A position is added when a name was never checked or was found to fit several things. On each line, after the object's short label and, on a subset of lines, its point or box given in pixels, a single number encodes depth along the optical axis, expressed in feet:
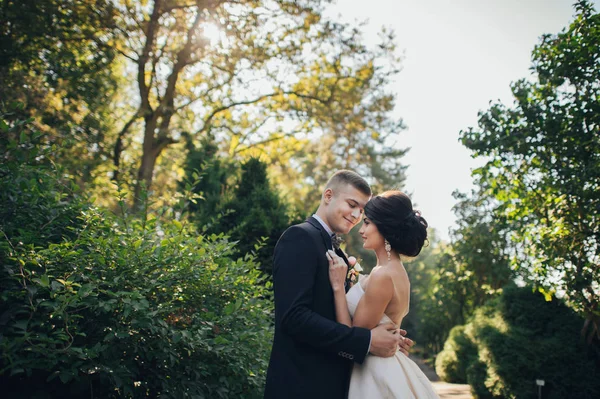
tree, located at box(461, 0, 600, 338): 37.78
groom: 9.27
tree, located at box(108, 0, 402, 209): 58.23
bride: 9.98
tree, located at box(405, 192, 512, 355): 90.74
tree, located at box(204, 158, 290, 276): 30.42
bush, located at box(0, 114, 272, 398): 10.69
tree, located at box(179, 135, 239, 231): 32.96
